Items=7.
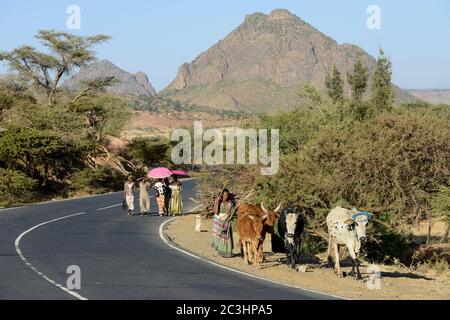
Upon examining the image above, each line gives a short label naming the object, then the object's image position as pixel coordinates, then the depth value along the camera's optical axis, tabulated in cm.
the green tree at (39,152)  4572
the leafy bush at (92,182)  4931
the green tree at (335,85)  5484
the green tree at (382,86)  4450
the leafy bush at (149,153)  6424
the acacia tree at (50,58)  6381
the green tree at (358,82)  5266
